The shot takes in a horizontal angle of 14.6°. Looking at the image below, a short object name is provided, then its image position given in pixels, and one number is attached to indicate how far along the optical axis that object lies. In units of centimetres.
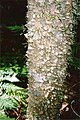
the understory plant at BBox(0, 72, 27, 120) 201
